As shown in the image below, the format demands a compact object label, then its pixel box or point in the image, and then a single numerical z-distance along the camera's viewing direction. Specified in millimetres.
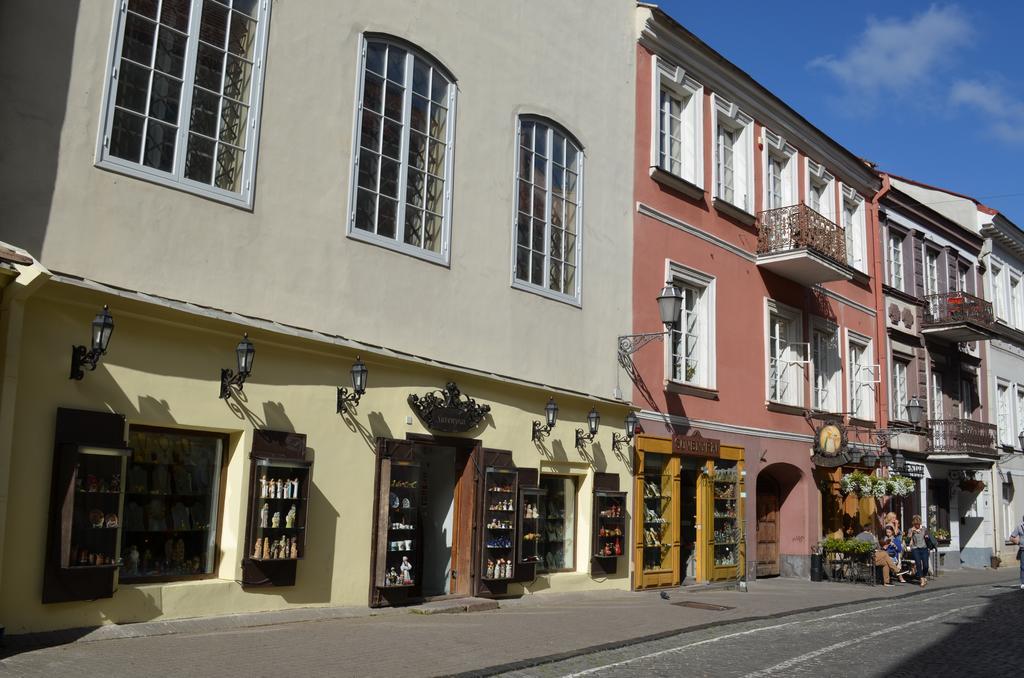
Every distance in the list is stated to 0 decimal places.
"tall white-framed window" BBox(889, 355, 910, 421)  25391
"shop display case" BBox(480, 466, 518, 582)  13305
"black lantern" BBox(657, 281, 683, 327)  15531
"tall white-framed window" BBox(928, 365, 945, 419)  27078
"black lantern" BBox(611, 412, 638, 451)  16052
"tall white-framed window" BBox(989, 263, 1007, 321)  32344
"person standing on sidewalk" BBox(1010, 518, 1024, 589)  19234
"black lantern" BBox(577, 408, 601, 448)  15250
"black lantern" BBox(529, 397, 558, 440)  14398
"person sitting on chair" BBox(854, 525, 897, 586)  20234
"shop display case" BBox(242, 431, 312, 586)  10305
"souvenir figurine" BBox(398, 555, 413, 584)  12078
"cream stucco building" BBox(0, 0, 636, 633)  8953
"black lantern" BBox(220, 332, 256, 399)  9992
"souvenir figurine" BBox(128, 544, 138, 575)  9555
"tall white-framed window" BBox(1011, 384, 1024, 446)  32438
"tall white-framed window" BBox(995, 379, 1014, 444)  31250
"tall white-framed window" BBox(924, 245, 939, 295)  28016
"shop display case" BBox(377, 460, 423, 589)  11820
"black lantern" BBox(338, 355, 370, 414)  11297
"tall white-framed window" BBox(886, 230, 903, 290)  26344
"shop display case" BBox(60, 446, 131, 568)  8672
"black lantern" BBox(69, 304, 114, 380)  8672
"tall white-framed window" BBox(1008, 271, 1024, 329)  33750
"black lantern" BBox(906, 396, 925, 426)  24578
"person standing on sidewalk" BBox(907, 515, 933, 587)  21219
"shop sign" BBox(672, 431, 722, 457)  17312
